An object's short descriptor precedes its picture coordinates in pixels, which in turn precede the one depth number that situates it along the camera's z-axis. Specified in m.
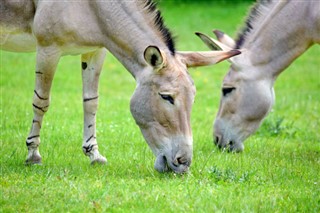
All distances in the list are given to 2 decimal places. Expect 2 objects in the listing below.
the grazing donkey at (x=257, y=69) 18.80
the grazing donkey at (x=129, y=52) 14.23
